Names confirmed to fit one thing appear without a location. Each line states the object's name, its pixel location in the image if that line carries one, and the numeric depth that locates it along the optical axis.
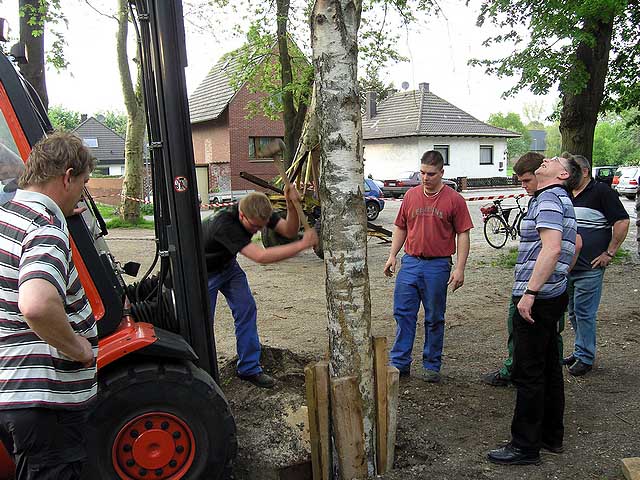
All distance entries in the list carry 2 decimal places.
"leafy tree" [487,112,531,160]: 84.12
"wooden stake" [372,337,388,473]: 3.50
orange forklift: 3.04
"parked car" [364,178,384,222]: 19.53
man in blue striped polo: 3.65
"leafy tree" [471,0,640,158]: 9.02
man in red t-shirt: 5.12
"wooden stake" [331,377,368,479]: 3.37
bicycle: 13.57
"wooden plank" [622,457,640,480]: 3.24
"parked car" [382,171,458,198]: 30.20
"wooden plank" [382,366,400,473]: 3.50
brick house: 33.94
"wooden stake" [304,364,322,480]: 3.36
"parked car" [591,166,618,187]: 30.92
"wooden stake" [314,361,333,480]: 3.36
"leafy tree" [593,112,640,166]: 62.59
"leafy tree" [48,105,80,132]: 68.50
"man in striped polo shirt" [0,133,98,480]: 2.19
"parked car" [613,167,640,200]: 27.48
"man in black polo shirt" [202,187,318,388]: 4.16
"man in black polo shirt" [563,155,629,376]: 5.27
